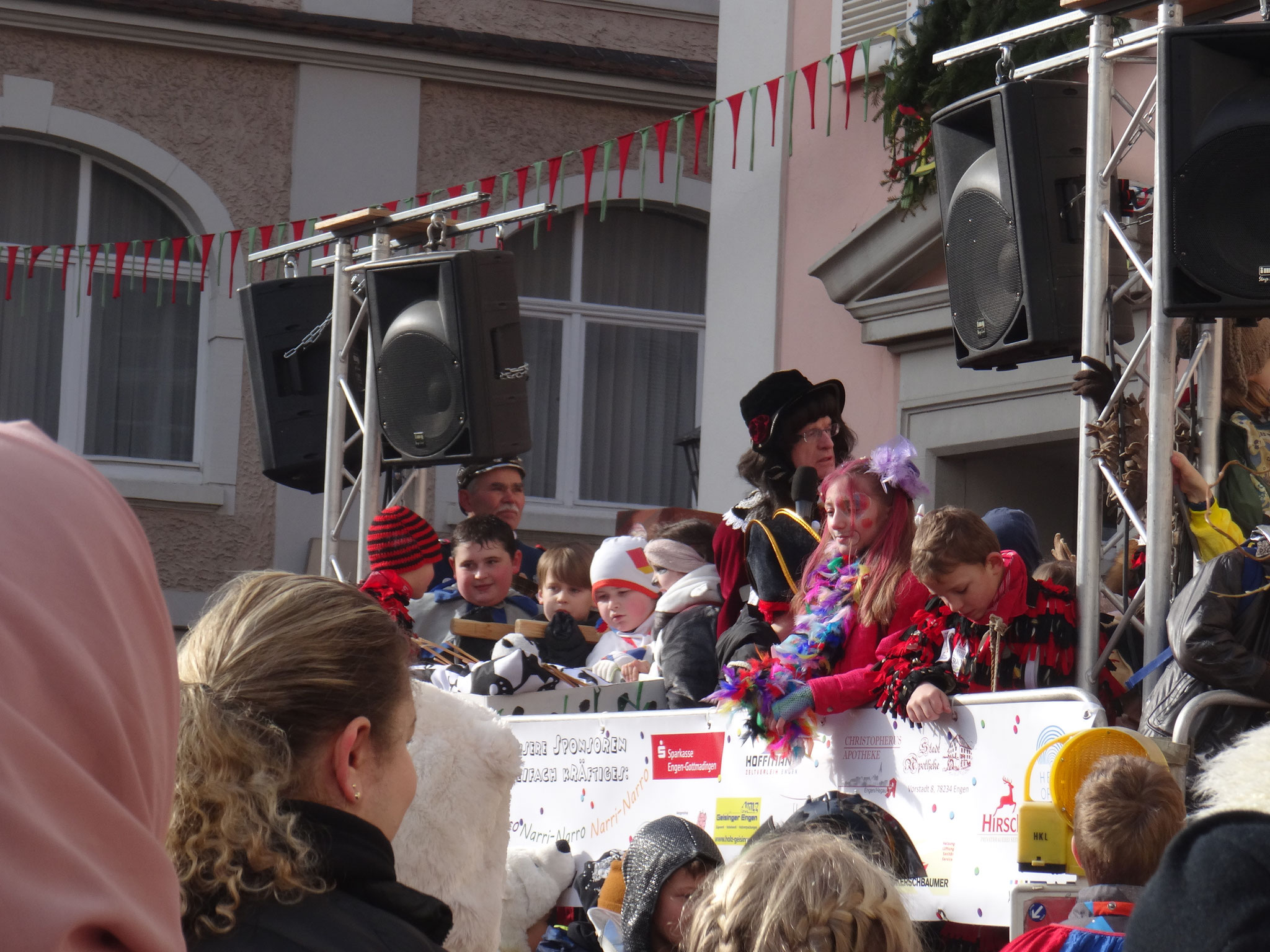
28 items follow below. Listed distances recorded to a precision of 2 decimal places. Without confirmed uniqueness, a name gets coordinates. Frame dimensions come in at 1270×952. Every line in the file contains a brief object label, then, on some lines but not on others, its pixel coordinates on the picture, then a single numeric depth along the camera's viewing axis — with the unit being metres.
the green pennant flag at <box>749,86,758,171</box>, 17.16
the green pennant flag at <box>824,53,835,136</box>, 17.06
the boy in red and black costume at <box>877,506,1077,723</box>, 7.93
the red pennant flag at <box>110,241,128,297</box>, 19.28
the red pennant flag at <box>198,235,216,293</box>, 21.20
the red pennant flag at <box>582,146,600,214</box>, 18.31
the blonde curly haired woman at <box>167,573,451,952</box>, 3.13
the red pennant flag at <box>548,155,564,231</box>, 24.05
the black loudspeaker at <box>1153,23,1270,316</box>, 8.22
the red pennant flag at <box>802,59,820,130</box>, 16.58
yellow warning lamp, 6.75
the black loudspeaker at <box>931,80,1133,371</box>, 9.19
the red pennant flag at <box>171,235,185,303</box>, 20.20
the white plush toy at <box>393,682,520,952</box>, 5.50
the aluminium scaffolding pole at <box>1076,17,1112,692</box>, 8.96
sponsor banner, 7.32
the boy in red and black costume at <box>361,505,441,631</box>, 12.80
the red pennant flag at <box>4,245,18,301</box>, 21.48
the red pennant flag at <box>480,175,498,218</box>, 15.82
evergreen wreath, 13.87
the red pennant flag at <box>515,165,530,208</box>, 17.95
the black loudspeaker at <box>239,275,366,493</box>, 15.63
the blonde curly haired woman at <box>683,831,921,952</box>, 3.85
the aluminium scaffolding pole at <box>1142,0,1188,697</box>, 8.40
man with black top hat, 10.82
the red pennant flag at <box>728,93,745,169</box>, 17.00
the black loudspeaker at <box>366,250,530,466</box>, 13.35
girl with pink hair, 8.41
